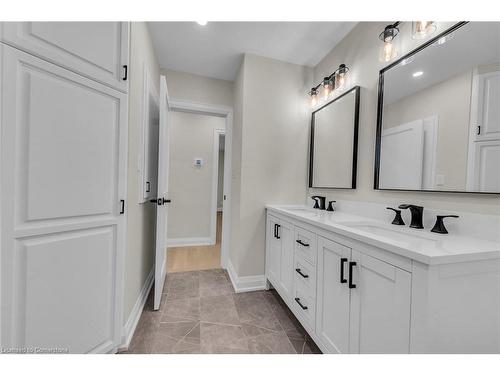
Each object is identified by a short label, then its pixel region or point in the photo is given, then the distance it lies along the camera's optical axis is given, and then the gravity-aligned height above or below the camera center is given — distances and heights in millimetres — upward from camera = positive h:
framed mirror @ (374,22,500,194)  910 +431
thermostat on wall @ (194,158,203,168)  3373 +357
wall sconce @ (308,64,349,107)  1729 +1032
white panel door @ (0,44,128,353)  790 -144
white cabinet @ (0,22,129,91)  812 +650
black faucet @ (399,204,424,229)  1136 -148
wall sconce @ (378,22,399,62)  1281 +1029
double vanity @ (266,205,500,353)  687 -431
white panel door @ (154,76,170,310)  1681 -164
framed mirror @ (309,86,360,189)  1666 +435
